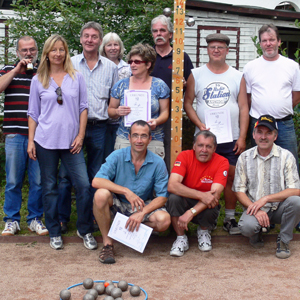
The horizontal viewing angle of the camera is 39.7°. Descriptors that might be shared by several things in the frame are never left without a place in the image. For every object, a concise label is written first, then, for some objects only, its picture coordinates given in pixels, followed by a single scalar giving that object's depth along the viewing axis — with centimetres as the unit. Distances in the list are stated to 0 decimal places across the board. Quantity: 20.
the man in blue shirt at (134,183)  428
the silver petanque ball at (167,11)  547
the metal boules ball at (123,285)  351
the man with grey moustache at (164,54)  494
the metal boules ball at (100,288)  346
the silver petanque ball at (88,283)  354
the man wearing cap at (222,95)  478
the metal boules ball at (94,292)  337
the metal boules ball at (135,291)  343
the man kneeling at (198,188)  439
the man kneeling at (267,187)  436
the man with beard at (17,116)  466
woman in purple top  433
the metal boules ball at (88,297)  328
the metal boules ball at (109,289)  344
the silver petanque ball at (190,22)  508
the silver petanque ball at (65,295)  332
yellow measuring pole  464
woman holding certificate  453
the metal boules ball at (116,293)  335
